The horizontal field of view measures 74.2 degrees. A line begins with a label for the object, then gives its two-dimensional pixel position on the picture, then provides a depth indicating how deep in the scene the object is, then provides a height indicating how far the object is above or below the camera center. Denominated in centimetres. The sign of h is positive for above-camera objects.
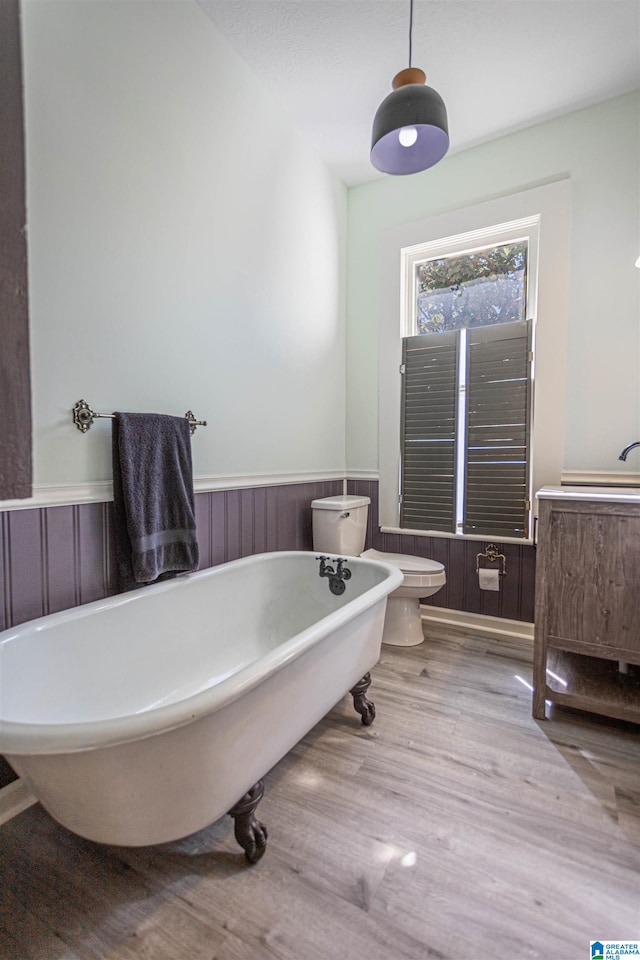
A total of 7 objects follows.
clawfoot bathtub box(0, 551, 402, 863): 82 -63
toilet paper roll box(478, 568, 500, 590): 240 -68
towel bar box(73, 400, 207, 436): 142 +14
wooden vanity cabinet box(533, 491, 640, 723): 153 -52
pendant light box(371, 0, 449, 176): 140 +116
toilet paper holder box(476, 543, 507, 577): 245 -56
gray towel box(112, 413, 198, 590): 149 -15
